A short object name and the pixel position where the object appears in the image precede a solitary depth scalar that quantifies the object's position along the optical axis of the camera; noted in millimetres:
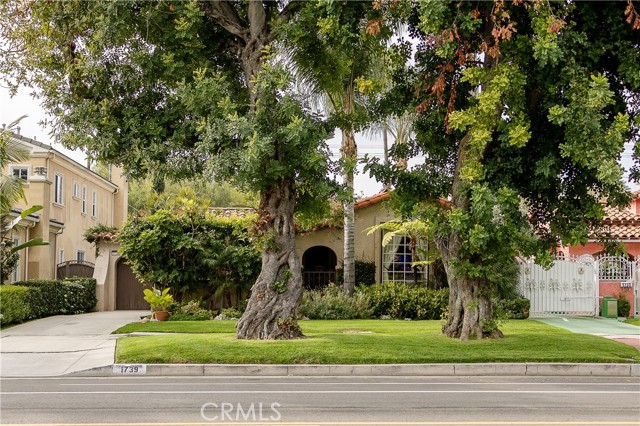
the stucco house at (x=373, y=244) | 28312
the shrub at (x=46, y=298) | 24516
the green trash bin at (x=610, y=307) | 26156
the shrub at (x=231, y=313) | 24344
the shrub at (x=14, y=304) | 21831
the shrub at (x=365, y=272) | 27625
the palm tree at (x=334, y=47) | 15367
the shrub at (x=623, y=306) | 27044
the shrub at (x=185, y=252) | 24906
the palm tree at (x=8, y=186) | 23141
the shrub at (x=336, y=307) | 24609
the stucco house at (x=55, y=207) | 29891
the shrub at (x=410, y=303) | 25266
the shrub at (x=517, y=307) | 25391
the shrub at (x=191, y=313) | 23984
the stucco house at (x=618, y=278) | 27609
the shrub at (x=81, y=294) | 27438
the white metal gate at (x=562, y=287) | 26984
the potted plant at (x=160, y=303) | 23938
